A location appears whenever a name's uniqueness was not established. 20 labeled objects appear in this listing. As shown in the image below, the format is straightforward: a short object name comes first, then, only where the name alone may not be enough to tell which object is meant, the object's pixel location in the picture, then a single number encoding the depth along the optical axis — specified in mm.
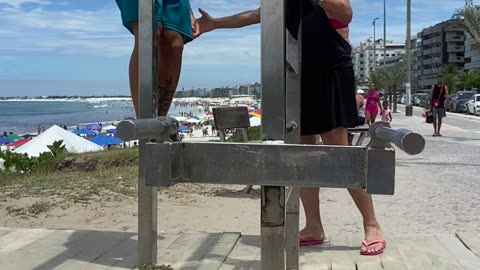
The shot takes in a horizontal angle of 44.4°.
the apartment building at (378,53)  95000
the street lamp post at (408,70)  32688
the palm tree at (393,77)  59688
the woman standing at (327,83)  3545
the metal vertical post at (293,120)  2895
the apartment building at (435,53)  123438
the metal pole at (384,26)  52131
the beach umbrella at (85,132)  44203
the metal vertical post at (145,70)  3008
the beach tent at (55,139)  23469
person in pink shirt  16455
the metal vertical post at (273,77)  2191
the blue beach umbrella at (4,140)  37747
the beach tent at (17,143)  32031
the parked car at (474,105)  34631
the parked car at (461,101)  39700
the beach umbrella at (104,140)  31420
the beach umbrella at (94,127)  53000
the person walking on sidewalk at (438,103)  17062
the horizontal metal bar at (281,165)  2094
